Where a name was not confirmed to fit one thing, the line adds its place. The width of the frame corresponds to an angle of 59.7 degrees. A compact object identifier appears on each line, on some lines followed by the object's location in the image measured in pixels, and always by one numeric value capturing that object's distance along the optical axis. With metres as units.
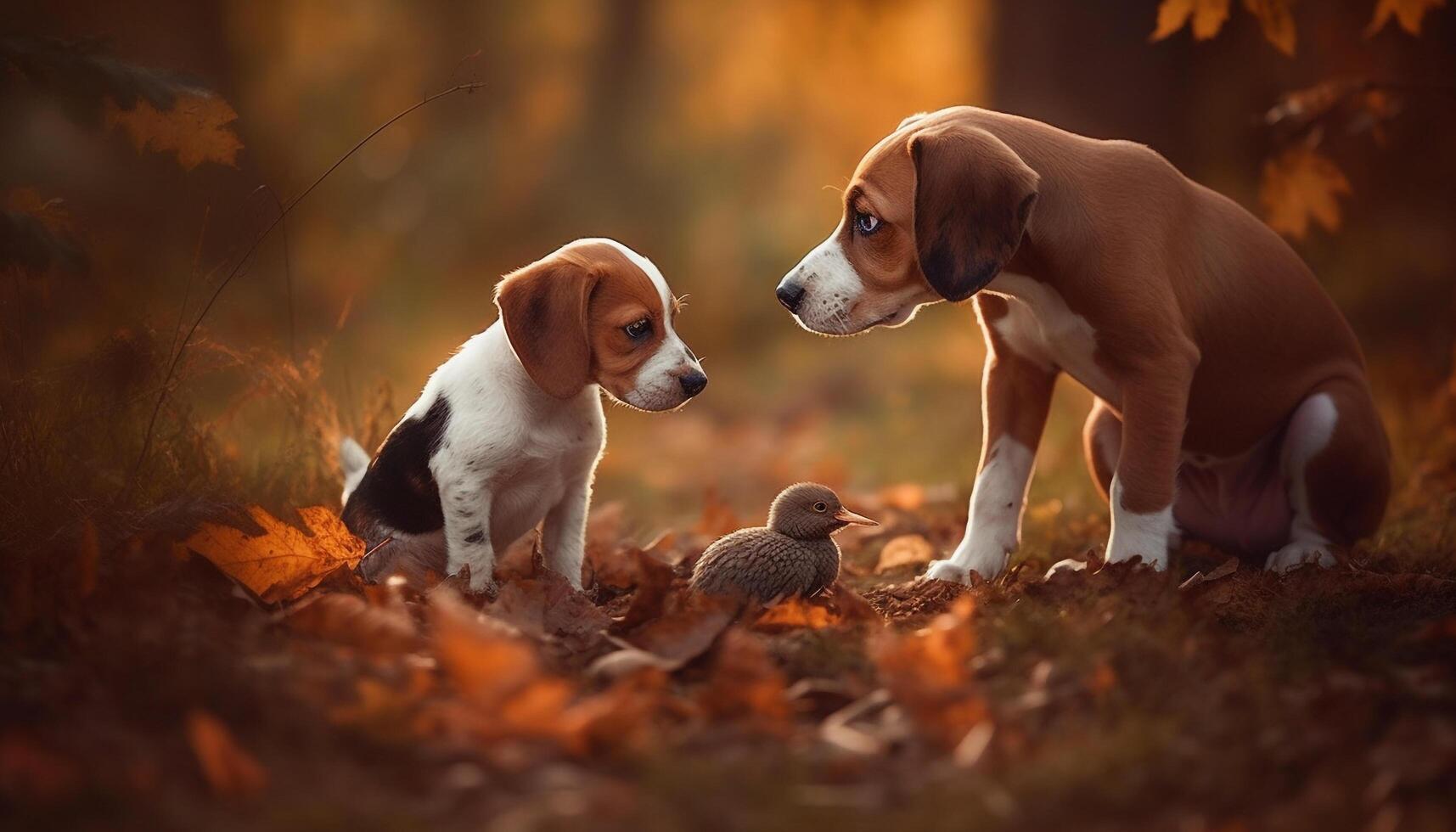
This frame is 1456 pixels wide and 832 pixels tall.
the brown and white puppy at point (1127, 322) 3.68
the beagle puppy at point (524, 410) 3.86
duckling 3.56
